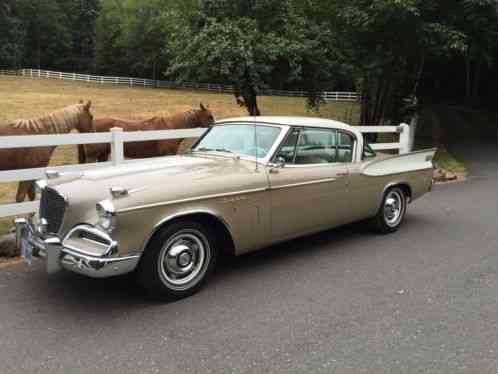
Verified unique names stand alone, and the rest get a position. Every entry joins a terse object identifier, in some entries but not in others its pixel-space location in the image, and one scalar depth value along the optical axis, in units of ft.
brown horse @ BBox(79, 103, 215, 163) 28.09
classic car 12.87
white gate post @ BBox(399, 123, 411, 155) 35.60
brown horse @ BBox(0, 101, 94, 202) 21.65
